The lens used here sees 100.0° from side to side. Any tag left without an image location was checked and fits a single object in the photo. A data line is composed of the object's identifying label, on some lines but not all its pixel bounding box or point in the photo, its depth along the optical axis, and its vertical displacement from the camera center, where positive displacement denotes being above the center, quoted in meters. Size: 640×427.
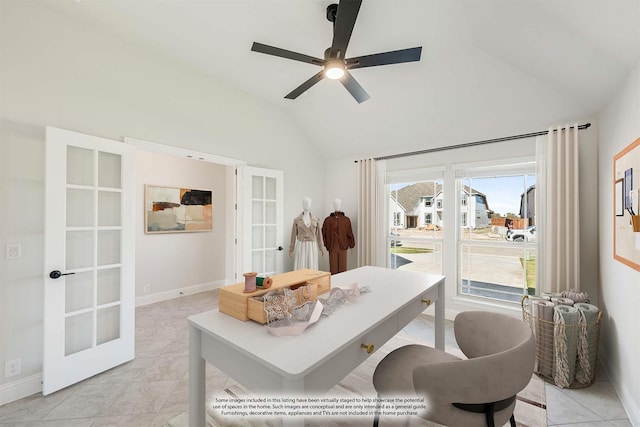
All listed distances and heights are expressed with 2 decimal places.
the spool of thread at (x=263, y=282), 1.25 -0.33
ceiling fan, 1.73 +1.11
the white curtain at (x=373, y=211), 3.89 +0.05
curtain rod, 2.71 +0.83
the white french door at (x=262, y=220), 3.47 -0.09
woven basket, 2.03 -1.05
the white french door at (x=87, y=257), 1.98 -0.37
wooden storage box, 1.15 -0.38
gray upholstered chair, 1.00 -0.65
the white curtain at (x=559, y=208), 2.50 +0.07
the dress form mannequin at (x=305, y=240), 3.84 -0.38
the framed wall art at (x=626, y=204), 1.55 +0.07
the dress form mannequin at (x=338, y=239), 4.03 -0.39
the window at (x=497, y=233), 3.00 -0.21
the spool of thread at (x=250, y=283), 1.23 -0.32
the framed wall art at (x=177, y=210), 4.07 +0.05
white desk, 0.88 -0.48
